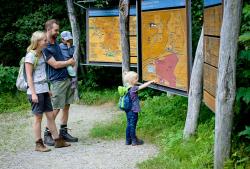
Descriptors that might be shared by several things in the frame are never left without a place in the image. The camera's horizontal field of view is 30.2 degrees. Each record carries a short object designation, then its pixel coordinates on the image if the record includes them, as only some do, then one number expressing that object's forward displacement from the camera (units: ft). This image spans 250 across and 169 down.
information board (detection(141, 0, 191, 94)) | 23.34
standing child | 23.13
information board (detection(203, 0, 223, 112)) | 17.59
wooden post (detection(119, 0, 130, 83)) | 30.99
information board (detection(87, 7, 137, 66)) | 38.40
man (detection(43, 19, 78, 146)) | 23.53
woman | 21.83
